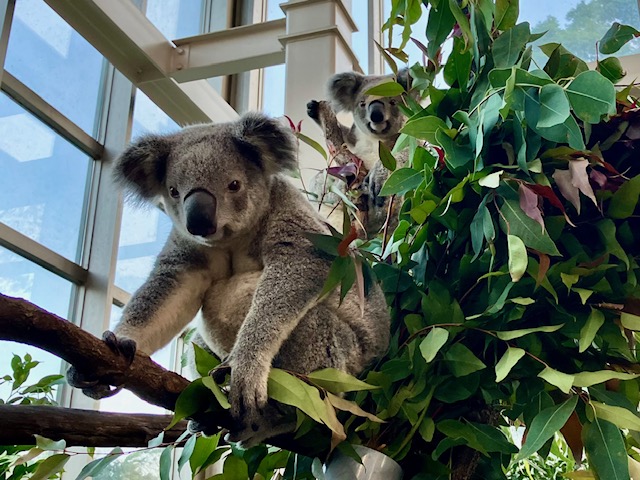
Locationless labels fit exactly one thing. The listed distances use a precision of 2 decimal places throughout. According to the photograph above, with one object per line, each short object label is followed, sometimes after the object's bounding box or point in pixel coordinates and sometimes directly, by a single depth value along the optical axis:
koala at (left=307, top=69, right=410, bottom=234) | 3.21
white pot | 1.60
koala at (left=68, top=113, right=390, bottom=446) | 1.77
